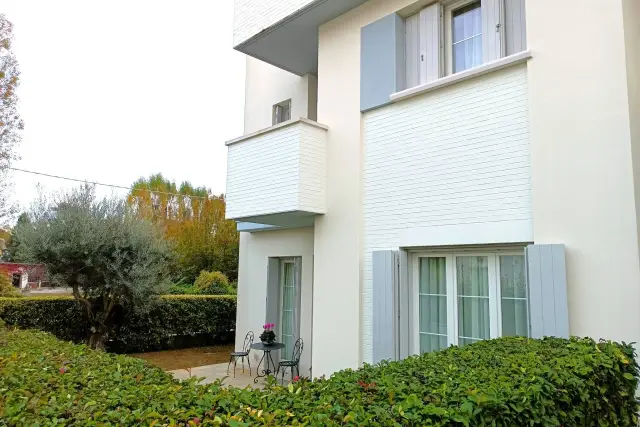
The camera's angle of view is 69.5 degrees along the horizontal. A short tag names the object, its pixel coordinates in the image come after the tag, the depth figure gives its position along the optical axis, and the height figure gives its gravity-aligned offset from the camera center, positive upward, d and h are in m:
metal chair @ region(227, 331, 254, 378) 10.61 -1.74
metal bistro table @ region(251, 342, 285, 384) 9.34 -1.73
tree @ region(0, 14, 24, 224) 14.41 +5.34
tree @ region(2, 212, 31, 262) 11.38 +0.73
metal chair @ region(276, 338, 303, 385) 9.48 -1.72
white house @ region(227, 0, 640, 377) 4.90 +1.42
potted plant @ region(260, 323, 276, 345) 9.44 -1.29
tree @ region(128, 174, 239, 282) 25.86 +2.55
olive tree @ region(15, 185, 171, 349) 10.99 +0.46
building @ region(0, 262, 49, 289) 11.71 -0.12
